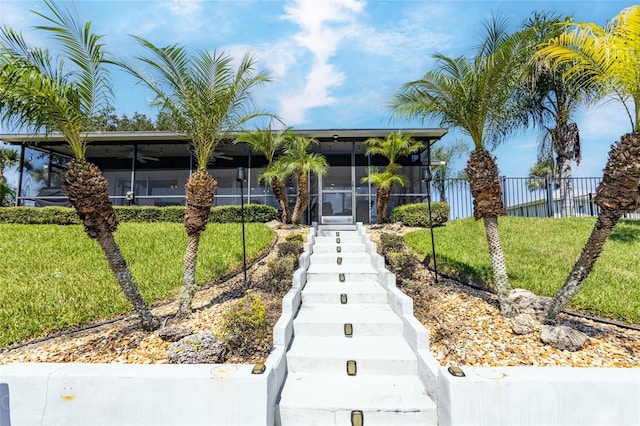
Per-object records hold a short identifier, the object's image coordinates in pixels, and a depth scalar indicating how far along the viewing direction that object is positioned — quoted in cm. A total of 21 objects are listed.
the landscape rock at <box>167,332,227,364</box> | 377
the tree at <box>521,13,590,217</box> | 1341
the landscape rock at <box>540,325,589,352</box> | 406
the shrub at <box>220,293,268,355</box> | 405
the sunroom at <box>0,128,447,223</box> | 1334
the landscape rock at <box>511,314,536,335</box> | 446
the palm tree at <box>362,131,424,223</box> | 1118
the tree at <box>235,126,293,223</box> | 1085
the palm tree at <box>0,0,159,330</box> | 410
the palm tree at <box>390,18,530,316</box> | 511
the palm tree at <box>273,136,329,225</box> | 1071
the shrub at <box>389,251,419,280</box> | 668
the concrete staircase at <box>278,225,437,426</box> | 315
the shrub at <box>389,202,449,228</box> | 1123
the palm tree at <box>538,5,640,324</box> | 397
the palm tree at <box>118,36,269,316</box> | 538
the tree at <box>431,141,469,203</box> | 2642
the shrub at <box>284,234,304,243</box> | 870
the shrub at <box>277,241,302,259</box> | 770
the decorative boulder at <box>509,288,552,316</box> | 502
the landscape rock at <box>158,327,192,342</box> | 453
